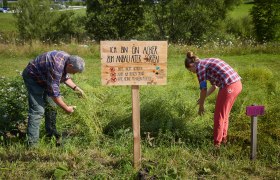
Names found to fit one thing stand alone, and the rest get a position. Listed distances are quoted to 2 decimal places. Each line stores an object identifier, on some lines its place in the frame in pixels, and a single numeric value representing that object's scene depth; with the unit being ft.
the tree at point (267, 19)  55.11
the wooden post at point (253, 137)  13.29
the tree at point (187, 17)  66.13
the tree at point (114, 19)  66.87
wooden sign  12.44
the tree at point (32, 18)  71.46
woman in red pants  14.23
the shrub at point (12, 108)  16.04
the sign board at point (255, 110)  13.01
